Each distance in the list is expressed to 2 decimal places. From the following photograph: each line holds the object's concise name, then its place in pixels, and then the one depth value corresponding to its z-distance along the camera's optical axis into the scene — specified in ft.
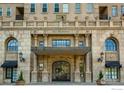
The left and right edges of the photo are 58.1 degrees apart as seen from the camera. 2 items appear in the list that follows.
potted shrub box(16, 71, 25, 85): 42.94
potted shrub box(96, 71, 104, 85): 42.96
